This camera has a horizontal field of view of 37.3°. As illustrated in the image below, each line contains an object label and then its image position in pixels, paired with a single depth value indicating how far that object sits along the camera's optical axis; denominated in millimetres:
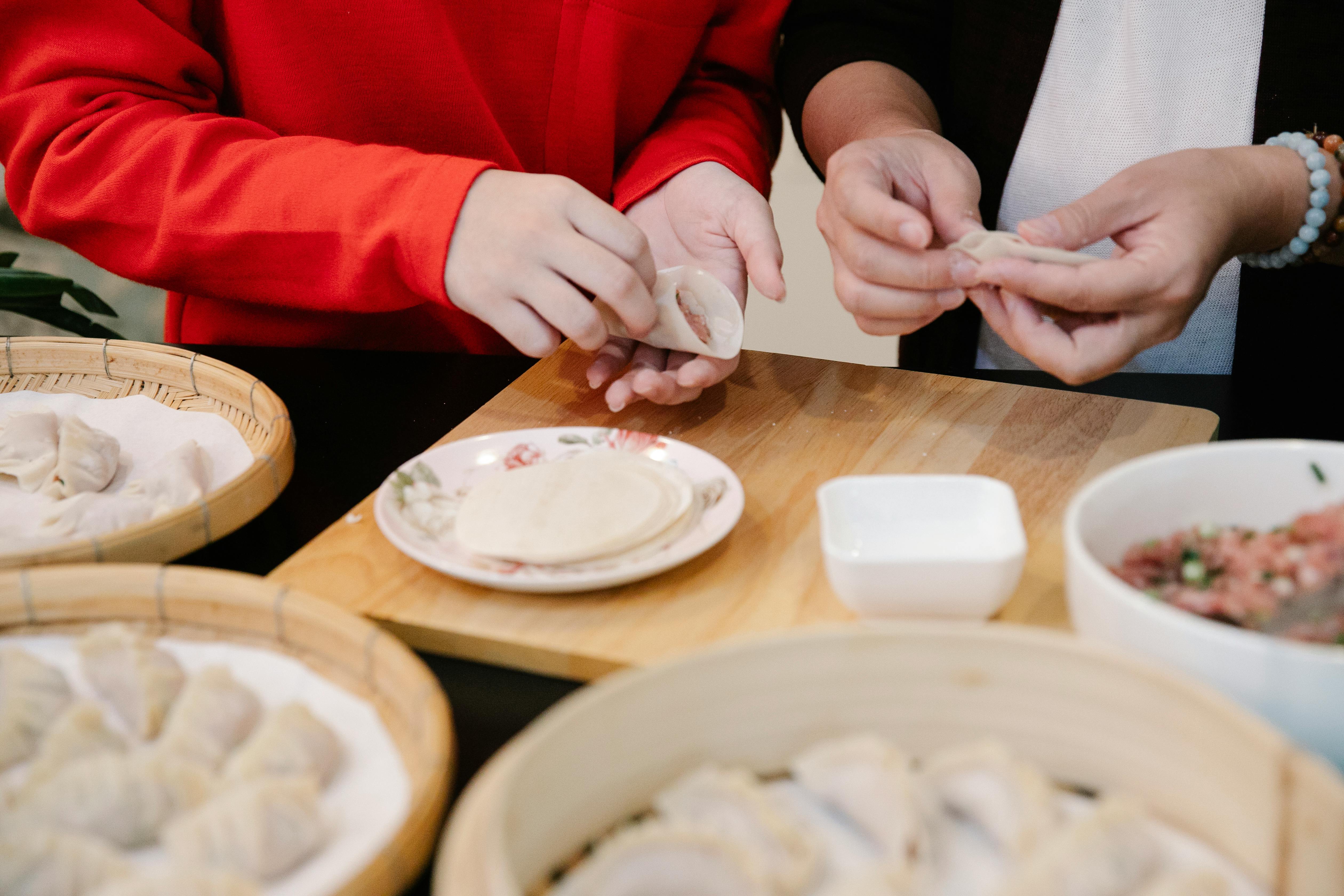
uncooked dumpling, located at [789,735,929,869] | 602
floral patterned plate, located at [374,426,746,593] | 722
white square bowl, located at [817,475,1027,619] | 685
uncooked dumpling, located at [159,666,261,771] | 640
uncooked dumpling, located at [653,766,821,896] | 598
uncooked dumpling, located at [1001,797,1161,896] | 574
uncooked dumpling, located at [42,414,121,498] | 801
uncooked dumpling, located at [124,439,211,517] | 780
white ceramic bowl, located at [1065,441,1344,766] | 610
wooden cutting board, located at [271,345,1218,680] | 718
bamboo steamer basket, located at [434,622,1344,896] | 565
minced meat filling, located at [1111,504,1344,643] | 640
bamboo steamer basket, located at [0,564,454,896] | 646
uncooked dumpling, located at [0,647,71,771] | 647
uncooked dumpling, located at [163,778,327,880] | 606
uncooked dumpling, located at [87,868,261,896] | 588
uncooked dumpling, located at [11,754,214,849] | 618
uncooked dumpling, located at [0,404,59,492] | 808
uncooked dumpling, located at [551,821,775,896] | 570
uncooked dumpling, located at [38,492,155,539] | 767
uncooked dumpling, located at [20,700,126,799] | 635
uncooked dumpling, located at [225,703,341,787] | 632
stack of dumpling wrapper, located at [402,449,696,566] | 731
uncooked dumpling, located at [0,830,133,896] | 604
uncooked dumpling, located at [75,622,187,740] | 656
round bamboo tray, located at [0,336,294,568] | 718
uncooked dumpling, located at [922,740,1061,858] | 602
